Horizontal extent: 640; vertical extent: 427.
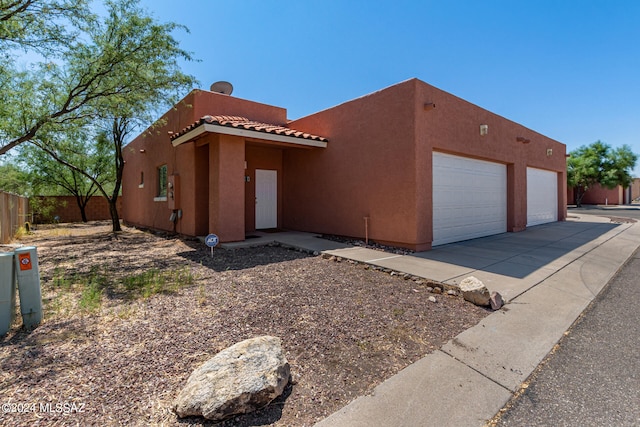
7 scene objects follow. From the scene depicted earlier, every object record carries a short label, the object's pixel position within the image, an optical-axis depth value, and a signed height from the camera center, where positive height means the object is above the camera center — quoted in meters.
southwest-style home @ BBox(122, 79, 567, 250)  7.50 +1.12
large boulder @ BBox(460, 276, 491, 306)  4.09 -1.30
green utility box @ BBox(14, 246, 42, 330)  3.29 -0.93
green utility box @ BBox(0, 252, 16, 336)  3.11 -0.93
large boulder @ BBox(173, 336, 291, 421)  1.95 -1.30
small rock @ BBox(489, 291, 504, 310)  4.00 -1.38
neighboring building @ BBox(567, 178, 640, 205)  33.19 +0.63
